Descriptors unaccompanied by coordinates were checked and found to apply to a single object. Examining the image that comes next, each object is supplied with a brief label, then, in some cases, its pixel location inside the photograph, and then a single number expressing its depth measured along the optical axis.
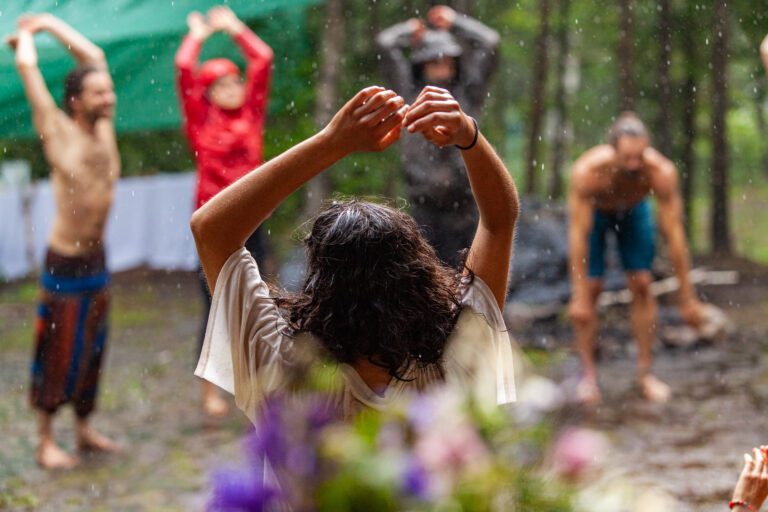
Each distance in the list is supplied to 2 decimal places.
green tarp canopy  5.23
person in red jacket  5.28
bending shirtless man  6.01
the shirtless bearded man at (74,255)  4.95
